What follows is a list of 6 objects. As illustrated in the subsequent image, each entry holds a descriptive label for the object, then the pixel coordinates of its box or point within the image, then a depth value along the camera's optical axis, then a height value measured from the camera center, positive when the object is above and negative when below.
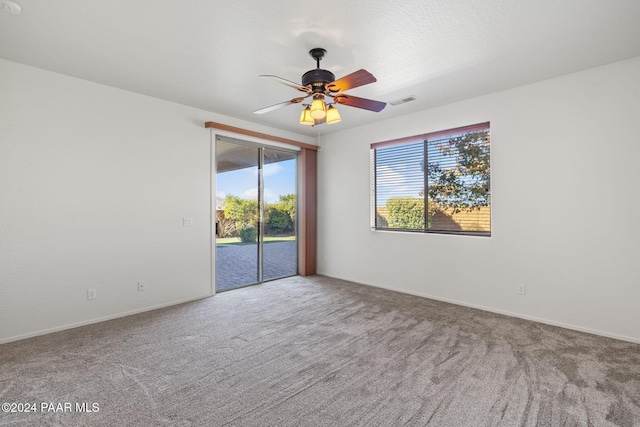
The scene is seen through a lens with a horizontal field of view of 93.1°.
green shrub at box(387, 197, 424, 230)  4.48 +0.08
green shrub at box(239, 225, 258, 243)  4.83 -0.26
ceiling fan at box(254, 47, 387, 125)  2.41 +1.07
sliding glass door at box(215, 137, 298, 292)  4.62 +0.07
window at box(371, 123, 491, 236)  3.89 +0.49
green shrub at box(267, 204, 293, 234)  5.19 -0.04
